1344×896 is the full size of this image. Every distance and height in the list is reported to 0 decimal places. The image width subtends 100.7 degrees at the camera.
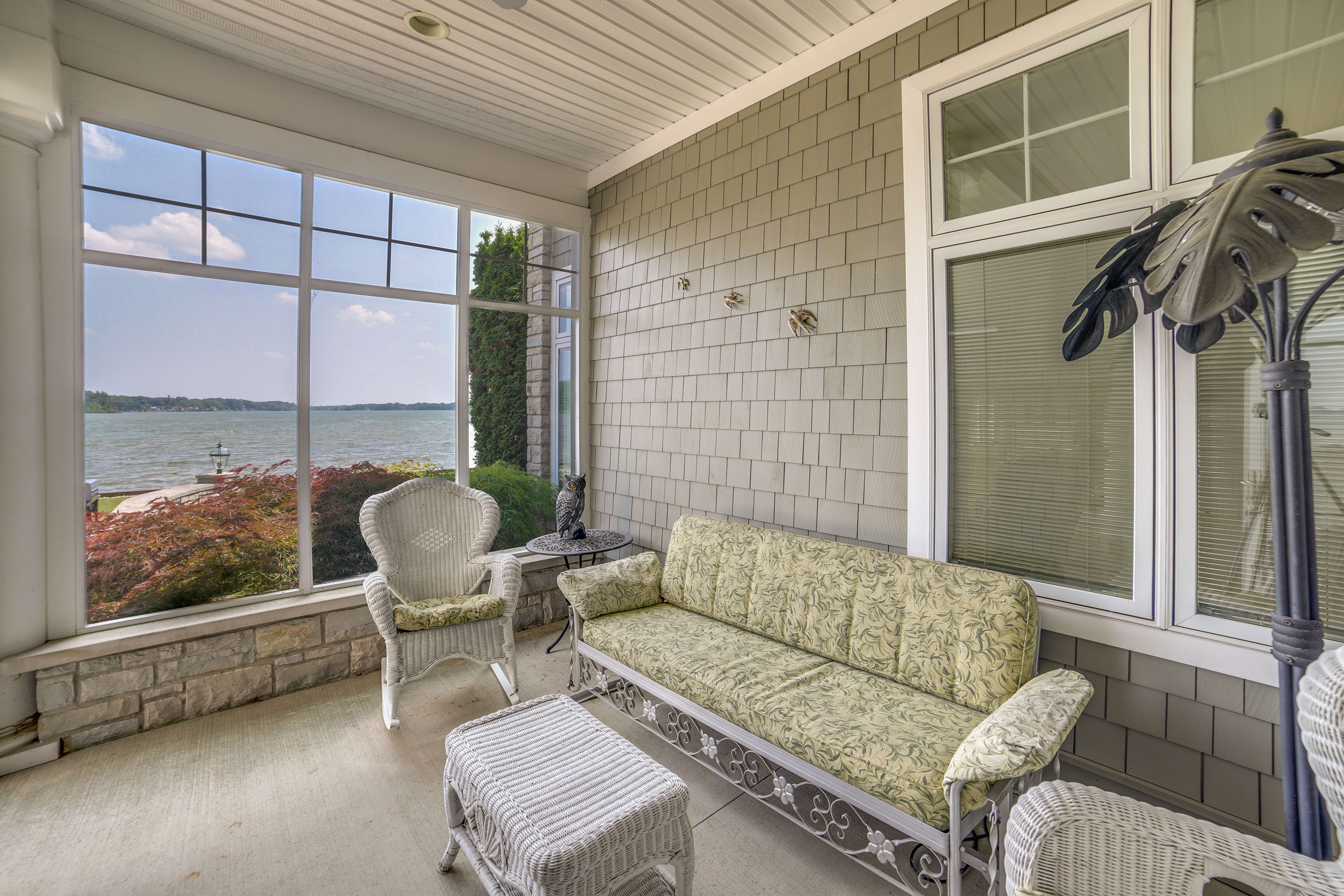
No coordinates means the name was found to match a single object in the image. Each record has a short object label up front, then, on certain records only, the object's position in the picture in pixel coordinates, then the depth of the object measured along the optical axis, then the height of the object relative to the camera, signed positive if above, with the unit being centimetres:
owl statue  376 -43
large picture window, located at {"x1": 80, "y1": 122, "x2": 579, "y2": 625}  282 +47
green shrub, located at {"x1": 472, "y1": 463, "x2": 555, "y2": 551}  410 -43
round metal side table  353 -66
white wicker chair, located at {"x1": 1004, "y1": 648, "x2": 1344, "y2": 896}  112 -84
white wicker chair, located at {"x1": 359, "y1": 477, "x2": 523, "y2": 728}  275 -70
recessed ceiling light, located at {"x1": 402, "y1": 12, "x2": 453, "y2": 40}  270 +208
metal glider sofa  155 -91
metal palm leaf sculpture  126 +37
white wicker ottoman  137 -97
